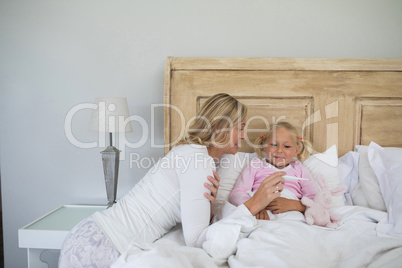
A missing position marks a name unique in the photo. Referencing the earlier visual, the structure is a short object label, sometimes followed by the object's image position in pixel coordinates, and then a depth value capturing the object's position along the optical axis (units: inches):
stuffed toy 56.0
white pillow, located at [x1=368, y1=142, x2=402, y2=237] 54.7
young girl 61.6
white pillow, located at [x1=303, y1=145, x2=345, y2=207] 66.9
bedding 65.6
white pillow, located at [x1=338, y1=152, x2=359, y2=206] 68.4
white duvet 39.2
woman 47.1
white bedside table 64.4
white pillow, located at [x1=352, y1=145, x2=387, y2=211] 62.5
